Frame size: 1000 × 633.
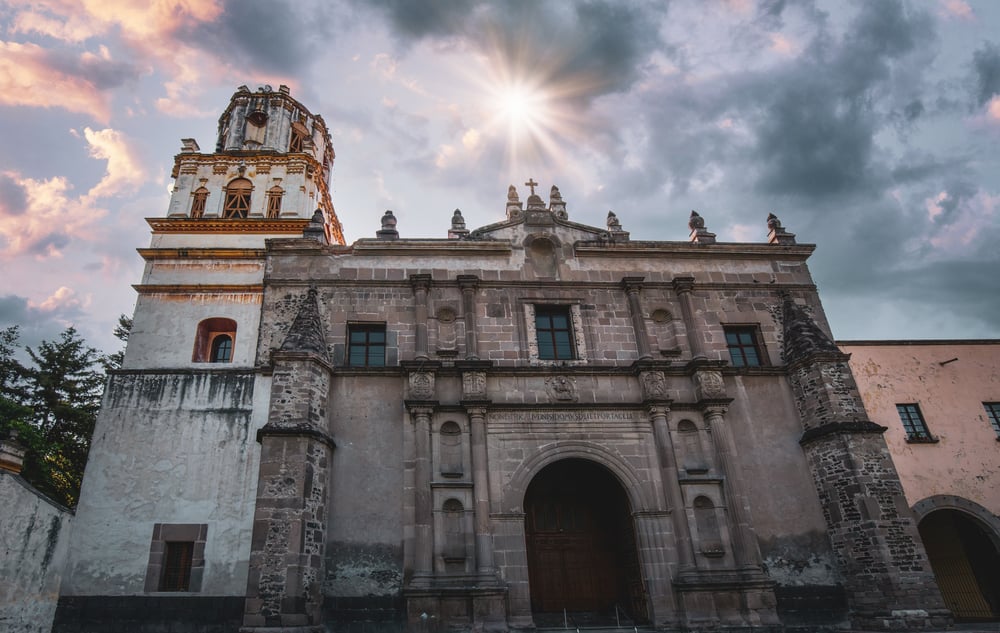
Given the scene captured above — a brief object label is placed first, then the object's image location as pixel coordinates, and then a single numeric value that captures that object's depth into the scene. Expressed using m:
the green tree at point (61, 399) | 23.06
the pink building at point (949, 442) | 17.47
